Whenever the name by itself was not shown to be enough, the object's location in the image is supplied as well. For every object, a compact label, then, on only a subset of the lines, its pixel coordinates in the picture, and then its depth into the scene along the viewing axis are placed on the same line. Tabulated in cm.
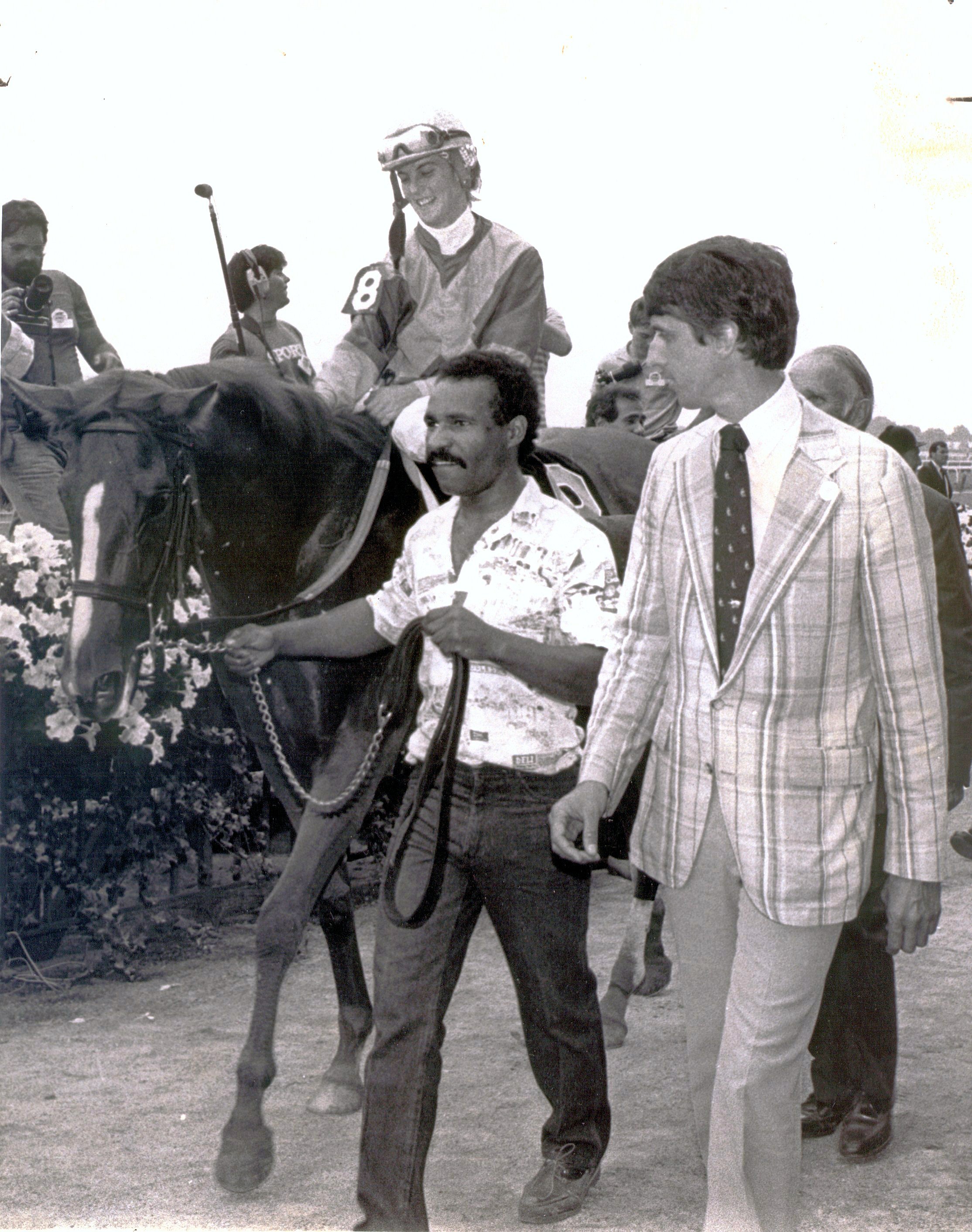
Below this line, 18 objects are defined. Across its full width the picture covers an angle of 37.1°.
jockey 377
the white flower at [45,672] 364
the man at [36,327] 373
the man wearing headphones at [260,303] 376
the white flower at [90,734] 385
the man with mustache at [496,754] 312
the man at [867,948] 383
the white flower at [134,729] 383
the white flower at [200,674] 375
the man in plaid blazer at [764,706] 268
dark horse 354
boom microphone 375
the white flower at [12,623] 374
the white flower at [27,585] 365
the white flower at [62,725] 379
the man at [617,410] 416
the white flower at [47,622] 364
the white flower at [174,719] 386
